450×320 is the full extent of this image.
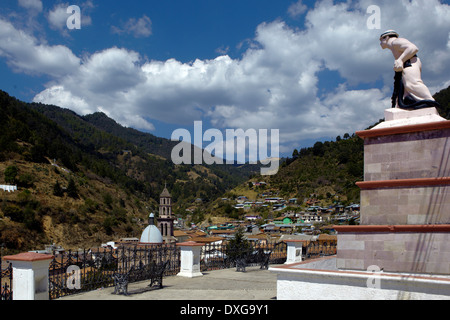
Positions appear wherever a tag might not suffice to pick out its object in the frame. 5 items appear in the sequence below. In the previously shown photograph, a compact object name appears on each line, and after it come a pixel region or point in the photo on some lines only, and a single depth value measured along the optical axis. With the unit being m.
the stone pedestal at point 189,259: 10.34
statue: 6.95
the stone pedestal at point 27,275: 6.20
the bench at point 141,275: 7.77
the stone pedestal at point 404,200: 5.89
